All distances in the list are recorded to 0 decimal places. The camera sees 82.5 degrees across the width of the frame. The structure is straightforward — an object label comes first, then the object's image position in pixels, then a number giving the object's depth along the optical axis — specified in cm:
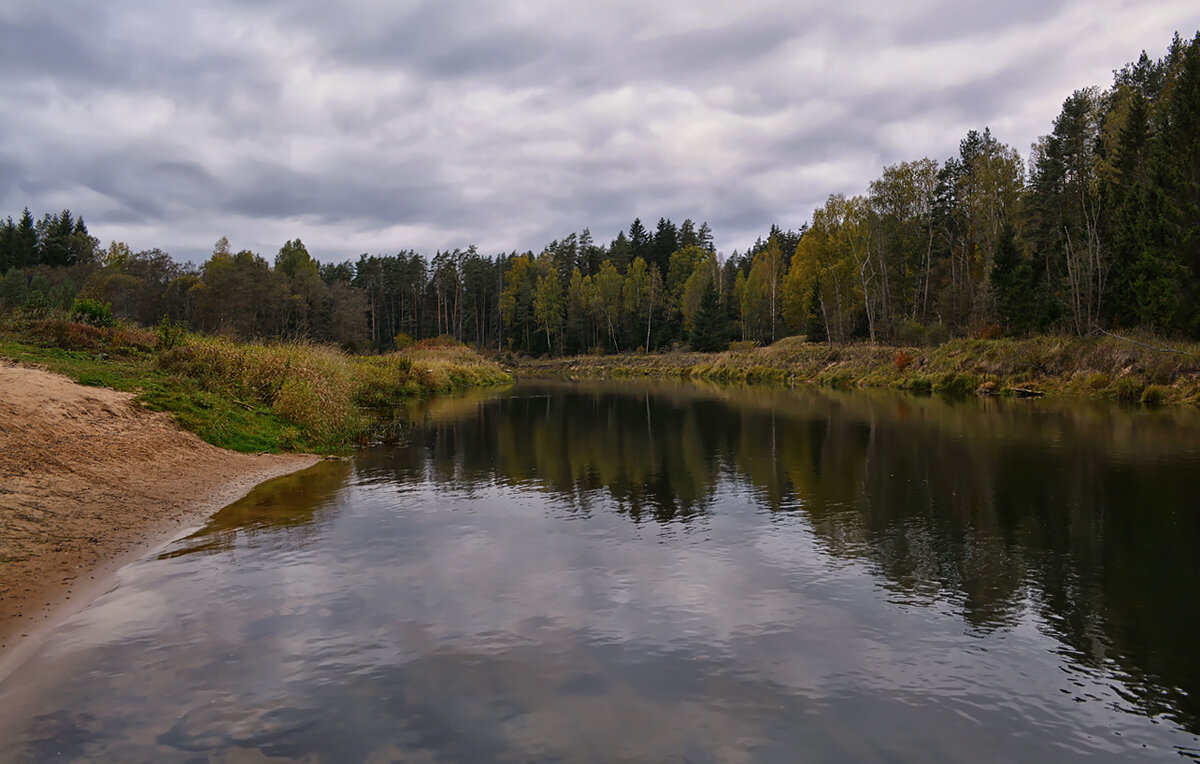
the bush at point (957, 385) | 3641
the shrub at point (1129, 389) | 2838
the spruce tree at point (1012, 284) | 3875
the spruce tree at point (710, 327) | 7500
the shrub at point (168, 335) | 2014
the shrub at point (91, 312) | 2264
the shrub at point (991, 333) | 4109
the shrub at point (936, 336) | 4454
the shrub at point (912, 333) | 4700
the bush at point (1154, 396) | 2708
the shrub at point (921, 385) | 3903
